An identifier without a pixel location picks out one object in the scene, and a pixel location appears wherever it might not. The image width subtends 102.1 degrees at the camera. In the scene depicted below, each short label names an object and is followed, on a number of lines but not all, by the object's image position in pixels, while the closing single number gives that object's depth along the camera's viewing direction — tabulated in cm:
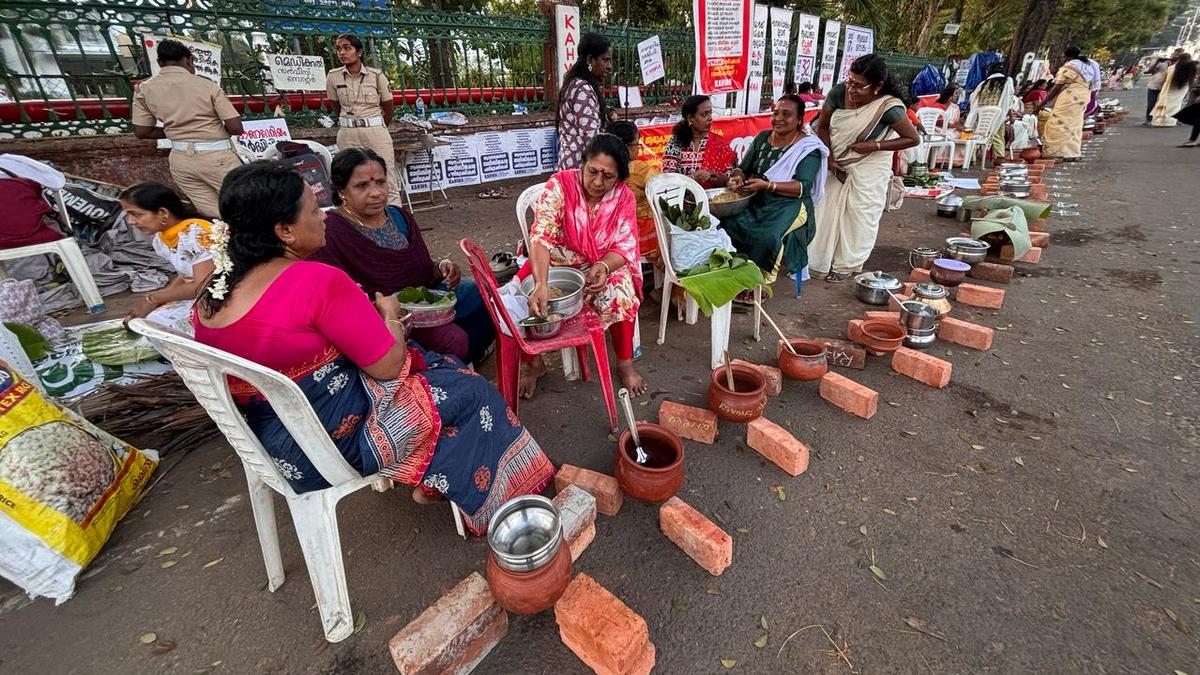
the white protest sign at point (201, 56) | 494
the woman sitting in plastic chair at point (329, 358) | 150
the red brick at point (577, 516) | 195
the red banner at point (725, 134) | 588
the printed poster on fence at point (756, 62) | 748
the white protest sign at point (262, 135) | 585
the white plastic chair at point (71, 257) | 385
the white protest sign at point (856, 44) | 1067
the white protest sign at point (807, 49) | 901
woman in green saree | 393
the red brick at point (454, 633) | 149
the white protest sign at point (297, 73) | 591
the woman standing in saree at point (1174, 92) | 1391
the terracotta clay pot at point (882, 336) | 332
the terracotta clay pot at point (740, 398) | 253
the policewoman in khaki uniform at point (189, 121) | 439
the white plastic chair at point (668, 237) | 322
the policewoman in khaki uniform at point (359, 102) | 571
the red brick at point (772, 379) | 301
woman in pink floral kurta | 272
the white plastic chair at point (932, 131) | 930
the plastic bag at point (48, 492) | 179
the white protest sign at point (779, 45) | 807
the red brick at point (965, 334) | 347
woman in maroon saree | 244
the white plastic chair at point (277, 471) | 133
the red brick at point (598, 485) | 220
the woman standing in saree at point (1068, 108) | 978
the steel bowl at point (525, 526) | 171
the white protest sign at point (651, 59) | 675
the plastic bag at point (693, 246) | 335
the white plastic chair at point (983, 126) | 986
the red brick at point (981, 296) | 408
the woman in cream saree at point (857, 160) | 417
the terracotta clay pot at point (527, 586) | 156
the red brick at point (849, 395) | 280
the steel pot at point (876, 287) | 418
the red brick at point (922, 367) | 306
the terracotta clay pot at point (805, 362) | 303
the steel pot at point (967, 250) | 470
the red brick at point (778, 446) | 242
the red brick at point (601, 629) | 150
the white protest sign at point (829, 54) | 992
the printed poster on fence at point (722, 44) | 666
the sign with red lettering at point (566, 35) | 791
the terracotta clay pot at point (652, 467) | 209
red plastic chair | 235
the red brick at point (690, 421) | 264
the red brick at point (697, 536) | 192
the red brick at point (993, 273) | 455
